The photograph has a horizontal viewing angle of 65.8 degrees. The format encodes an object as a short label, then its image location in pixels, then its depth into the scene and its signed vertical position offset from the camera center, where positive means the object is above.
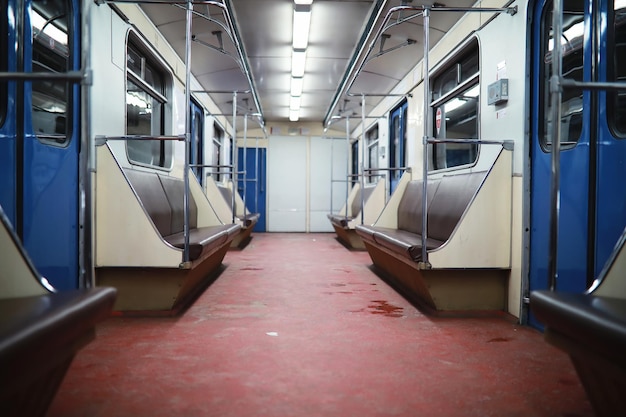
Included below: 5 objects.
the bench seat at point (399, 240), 3.76 -0.38
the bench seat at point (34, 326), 1.28 -0.39
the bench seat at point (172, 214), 3.97 -0.18
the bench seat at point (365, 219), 8.32 -0.37
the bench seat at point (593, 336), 1.39 -0.42
